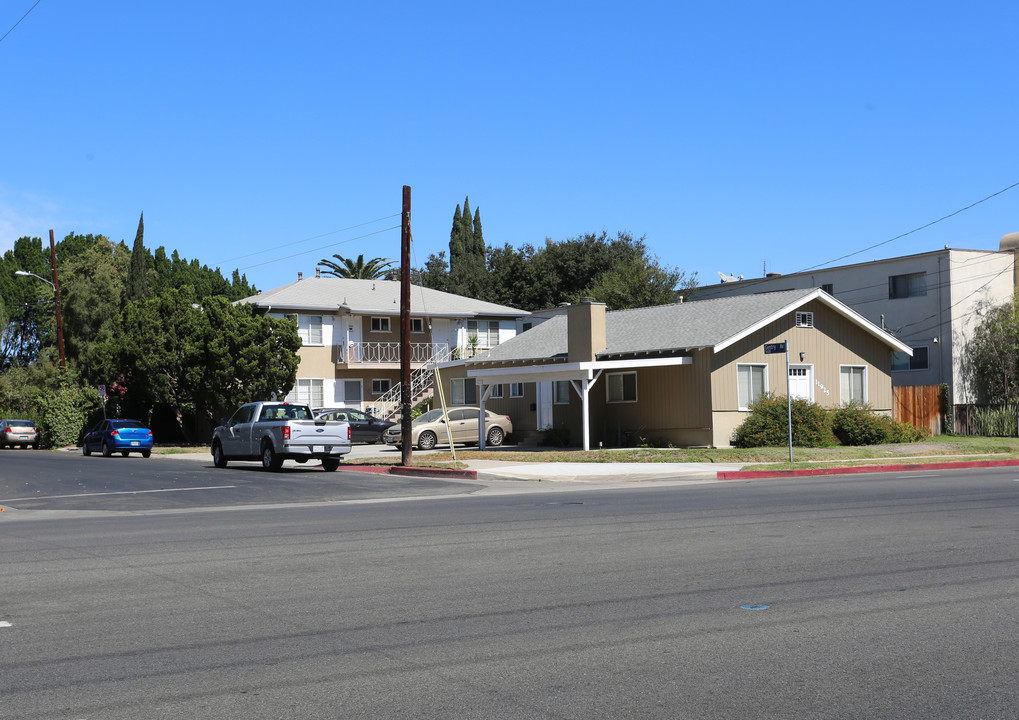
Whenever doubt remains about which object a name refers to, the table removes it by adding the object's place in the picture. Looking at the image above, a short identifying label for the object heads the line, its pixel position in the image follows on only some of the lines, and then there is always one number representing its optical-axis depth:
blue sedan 39.41
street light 51.56
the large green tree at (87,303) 68.62
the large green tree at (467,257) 84.38
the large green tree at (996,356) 42.53
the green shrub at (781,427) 32.69
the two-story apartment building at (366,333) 50.34
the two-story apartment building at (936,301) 43.03
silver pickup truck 27.09
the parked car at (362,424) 39.75
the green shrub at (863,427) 34.38
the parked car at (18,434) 50.88
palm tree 79.31
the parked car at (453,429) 37.19
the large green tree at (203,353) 42.59
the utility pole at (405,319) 28.89
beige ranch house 33.72
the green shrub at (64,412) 50.22
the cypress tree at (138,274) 72.44
